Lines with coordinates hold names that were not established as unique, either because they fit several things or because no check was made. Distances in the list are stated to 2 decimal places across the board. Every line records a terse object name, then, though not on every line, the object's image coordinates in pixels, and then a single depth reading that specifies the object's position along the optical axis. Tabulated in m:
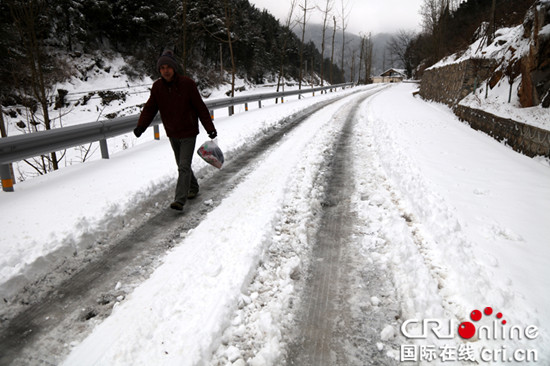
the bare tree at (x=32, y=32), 8.80
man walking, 4.43
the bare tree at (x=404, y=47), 70.31
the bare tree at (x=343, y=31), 41.25
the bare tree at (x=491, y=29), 14.64
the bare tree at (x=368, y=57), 69.72
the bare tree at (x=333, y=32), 39.43
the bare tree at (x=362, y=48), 64.31
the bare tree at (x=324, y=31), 36.53
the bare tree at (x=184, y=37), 13.82
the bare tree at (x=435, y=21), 30.28
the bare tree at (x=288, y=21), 26.14
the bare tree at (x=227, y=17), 17.27
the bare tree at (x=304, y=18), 27.85
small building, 91.39
